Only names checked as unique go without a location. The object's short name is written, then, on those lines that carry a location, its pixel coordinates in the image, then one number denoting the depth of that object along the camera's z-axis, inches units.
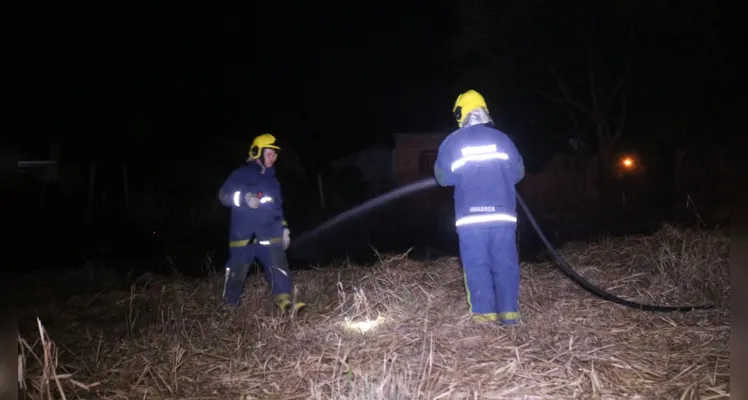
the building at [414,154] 1208.8
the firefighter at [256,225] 255.8
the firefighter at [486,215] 207.3
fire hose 214.2
